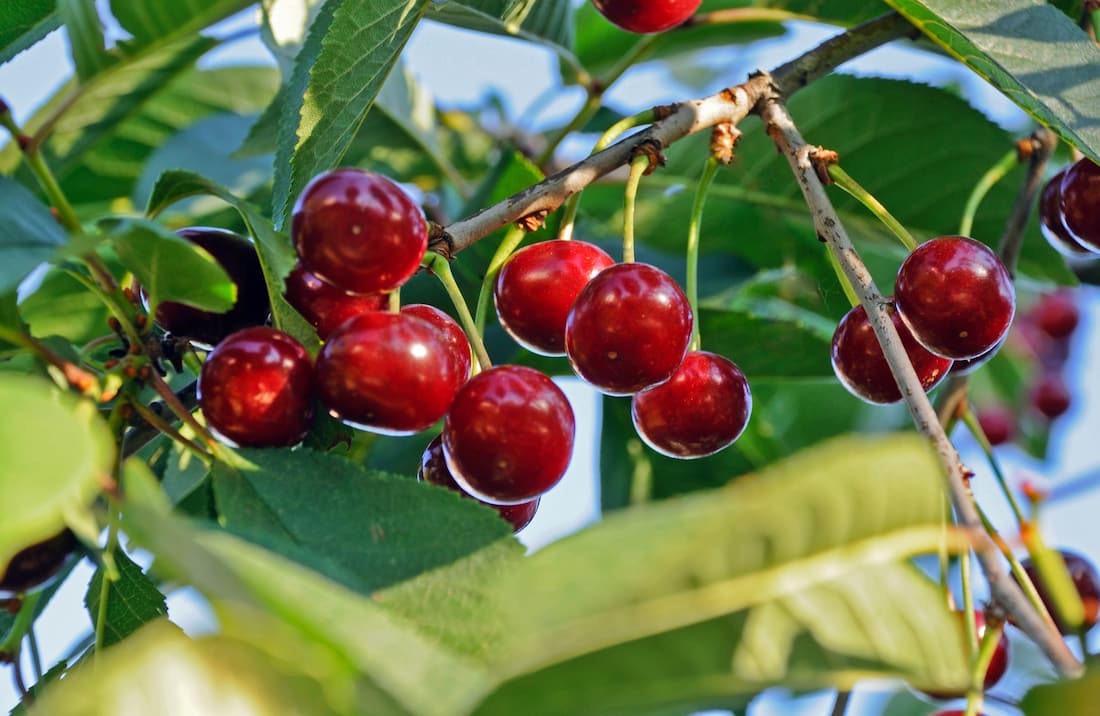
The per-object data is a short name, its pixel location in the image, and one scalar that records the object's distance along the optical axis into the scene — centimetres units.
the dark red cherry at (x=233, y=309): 46
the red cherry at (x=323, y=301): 45
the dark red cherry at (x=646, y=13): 50
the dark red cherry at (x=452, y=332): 45
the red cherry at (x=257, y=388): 43
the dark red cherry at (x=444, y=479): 46
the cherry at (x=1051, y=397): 255
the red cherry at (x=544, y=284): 47
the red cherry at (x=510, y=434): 44
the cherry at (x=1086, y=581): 52
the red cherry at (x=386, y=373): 43
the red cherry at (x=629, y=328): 45
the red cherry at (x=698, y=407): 47
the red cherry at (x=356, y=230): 43
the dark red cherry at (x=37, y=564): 45
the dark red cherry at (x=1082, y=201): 49
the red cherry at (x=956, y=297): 45
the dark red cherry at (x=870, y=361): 47
